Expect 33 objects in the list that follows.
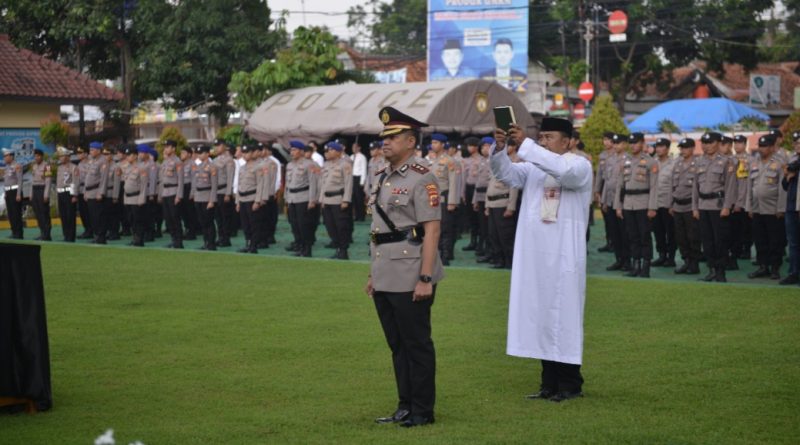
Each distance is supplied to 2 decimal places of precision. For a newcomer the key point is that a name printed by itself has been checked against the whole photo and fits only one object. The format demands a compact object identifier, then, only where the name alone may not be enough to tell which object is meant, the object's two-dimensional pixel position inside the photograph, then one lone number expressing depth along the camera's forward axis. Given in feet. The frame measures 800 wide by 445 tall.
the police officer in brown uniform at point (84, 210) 73.41
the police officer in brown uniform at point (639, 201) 50.62
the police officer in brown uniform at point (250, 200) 64.08
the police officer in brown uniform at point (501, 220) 54.13
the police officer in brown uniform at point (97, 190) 71.05
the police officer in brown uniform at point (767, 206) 49.44
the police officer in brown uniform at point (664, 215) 53.06
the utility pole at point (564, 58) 146.30
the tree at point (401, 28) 190.08
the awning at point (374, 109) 88.74
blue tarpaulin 116.47
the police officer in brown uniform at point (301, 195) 62.13
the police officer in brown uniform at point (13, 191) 74.33
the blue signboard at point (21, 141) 90.02
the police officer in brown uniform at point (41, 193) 73.46
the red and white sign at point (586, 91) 131.44
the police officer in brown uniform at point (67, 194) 72.84
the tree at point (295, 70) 102.27
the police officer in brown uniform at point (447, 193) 58.29
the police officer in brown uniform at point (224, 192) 68.23
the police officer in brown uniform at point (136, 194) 69.36
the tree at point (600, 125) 101.60
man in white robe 24.02
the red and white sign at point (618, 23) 129.90
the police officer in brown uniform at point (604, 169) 55.88
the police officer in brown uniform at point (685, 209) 51.01
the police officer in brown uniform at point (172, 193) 68.18
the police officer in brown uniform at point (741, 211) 49.39
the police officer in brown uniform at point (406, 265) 21.65
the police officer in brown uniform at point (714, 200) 48.52
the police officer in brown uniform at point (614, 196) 53.52
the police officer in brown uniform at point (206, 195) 66.59
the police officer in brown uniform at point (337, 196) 59.77
